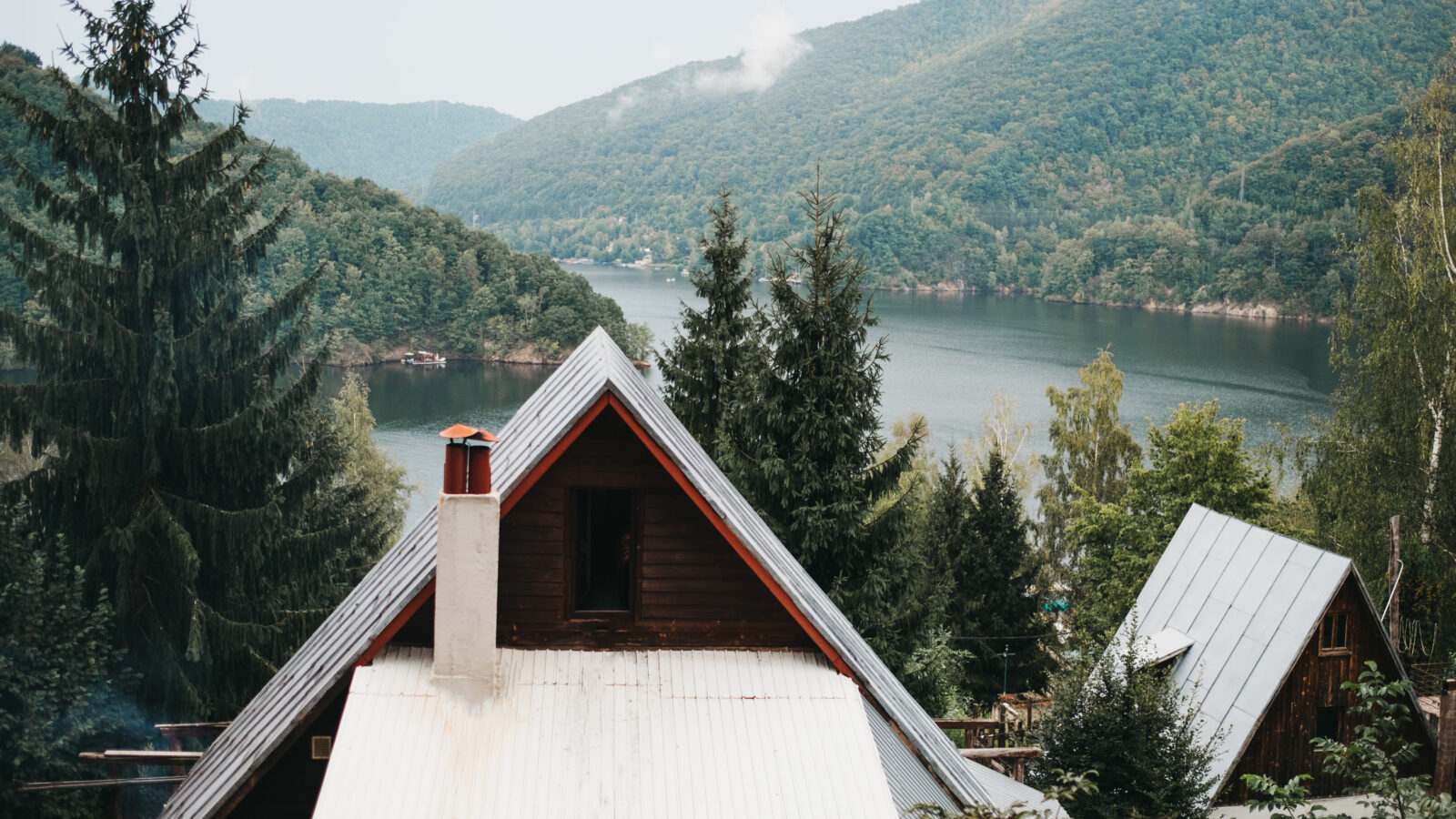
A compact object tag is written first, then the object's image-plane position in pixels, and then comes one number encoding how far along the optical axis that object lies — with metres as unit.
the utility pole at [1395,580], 21.75
